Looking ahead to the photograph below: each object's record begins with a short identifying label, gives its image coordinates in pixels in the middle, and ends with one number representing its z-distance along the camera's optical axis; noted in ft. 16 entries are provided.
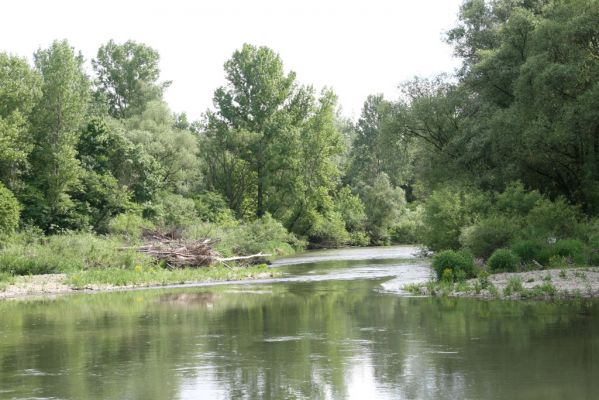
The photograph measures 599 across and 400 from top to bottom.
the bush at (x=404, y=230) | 282.36
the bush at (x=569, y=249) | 103.04
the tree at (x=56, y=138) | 181.88
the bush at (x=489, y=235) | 117.50
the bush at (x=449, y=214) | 134.41
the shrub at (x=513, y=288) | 81.61
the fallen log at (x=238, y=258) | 144.66
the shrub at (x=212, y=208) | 229.45
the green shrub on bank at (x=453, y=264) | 97.99
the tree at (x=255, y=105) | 265.75
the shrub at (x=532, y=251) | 104.78
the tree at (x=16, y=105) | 175.22
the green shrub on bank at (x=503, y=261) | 102.36
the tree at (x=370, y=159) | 360.89
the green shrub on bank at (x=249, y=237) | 163.73
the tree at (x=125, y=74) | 311.27
